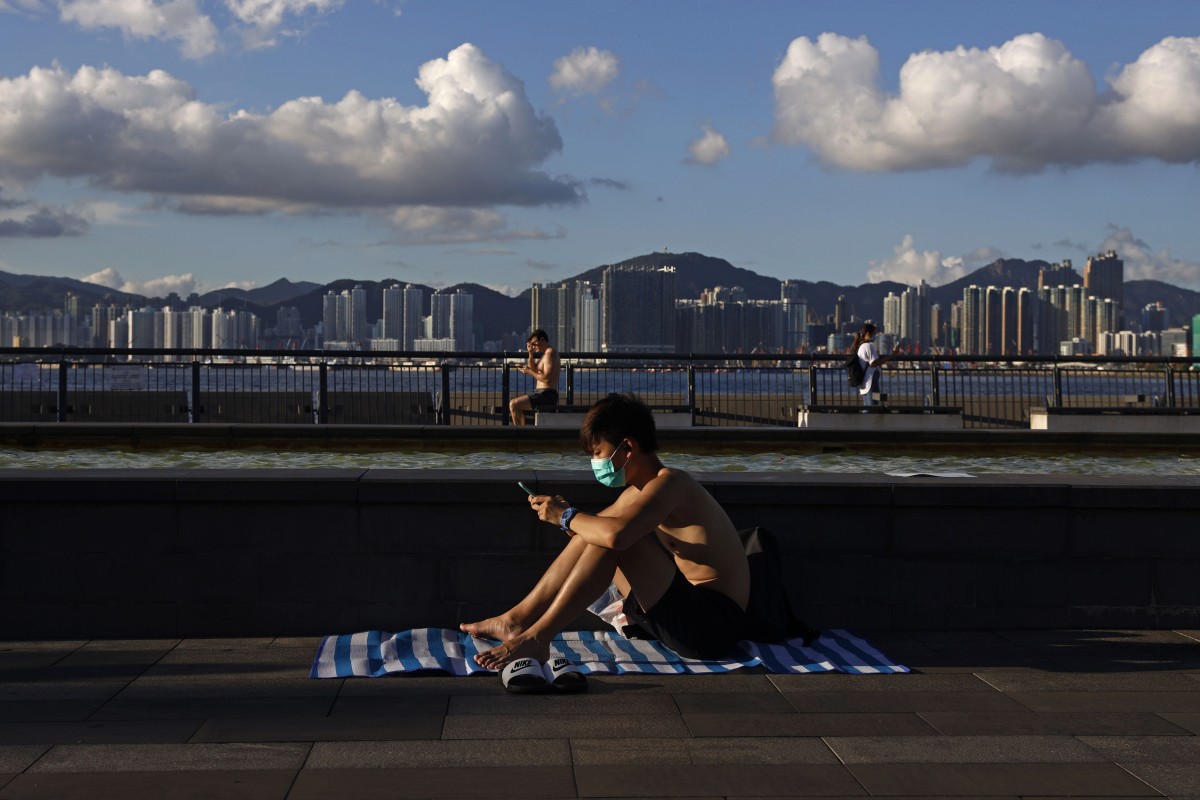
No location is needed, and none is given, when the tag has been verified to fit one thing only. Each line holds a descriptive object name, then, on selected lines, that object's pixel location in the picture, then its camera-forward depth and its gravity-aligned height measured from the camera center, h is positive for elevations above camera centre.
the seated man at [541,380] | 17.94 -0.29
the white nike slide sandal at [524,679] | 5.62 -1.36
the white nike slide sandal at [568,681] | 5.69 -1.39
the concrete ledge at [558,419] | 18.00 -0.83
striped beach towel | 6.08 -1.42
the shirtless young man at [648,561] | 6.05 -0.94
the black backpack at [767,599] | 6.48 -1.19
